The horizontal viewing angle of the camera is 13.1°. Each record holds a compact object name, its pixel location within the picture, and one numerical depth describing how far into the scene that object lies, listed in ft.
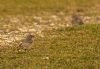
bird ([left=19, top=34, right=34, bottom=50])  57.62
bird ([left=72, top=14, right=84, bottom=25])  90.02
